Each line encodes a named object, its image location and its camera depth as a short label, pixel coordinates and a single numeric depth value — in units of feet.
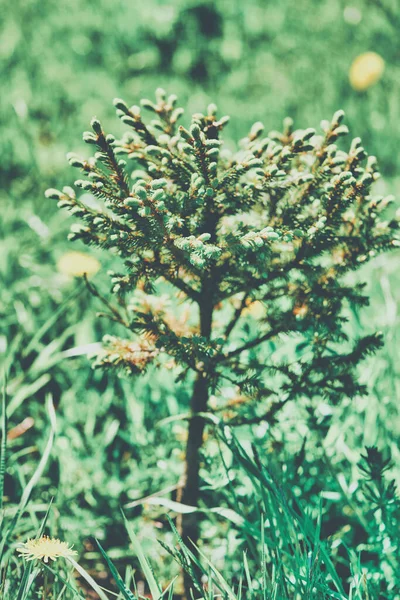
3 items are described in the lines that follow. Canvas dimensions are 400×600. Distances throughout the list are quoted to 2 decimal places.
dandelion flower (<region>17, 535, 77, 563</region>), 4.73
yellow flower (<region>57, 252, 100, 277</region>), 5.64
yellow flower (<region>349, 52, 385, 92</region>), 6.50
